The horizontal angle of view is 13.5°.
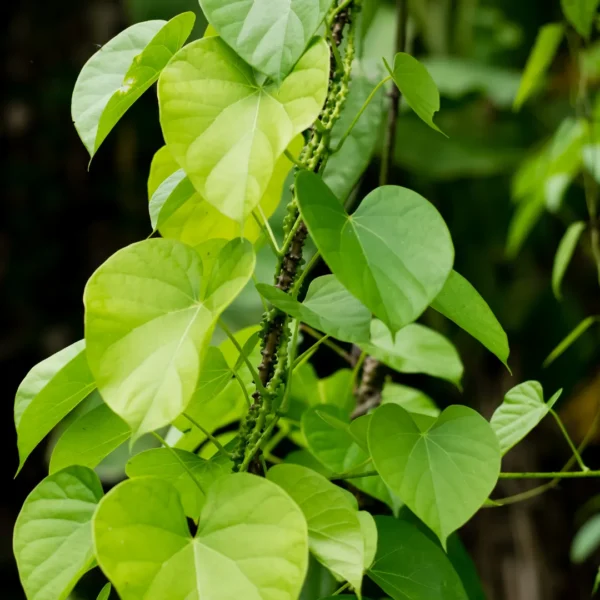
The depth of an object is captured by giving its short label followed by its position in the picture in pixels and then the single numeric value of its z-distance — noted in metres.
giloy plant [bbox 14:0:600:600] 1.24
